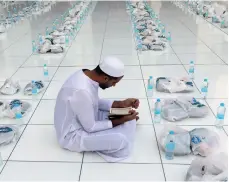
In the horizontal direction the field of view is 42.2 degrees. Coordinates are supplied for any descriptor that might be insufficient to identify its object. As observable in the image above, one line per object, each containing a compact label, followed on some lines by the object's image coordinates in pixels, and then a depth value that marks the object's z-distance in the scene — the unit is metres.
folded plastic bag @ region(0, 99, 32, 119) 2.89
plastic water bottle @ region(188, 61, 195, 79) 3.85
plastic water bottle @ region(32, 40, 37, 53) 5.11
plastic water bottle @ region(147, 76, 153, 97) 3.32
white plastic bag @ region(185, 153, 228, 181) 1.92
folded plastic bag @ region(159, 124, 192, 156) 2.28
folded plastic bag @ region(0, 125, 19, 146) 2.46
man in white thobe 2.07
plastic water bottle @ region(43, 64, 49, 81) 3.79
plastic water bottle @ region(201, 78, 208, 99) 3.26
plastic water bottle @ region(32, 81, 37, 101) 3.28
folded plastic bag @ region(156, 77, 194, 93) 3.36
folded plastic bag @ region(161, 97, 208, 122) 2.79
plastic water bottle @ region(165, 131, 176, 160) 2.21
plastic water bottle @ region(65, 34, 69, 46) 5.52
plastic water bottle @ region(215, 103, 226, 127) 2.70
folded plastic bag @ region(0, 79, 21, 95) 3.39
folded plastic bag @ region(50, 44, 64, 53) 4.96
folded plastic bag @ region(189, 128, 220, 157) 2.28
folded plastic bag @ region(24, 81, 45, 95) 3.38
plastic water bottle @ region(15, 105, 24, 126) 2.76
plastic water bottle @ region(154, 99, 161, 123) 2.78
